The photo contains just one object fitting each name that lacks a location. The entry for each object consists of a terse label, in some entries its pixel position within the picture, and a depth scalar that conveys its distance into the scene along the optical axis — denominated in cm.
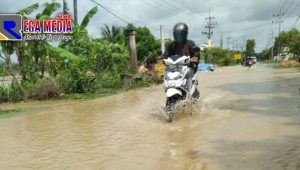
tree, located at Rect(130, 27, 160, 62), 4468
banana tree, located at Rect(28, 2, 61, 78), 1584
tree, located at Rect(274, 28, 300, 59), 5627
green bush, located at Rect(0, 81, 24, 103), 1506
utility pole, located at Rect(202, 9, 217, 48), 7800
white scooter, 825
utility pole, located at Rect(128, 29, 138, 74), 1998
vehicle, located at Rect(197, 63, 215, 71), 4825
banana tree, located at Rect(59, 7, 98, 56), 1814
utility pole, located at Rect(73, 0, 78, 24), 2330
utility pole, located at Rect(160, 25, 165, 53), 2622
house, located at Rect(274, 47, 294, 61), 7456
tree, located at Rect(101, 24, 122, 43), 4241
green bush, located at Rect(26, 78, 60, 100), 1488
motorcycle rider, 865
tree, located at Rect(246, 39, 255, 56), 11616
